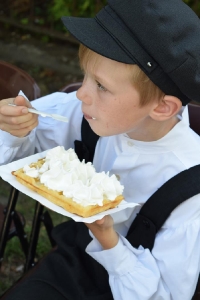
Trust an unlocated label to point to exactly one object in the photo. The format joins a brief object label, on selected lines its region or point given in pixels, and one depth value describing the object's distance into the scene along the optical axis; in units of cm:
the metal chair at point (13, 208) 157
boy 119
